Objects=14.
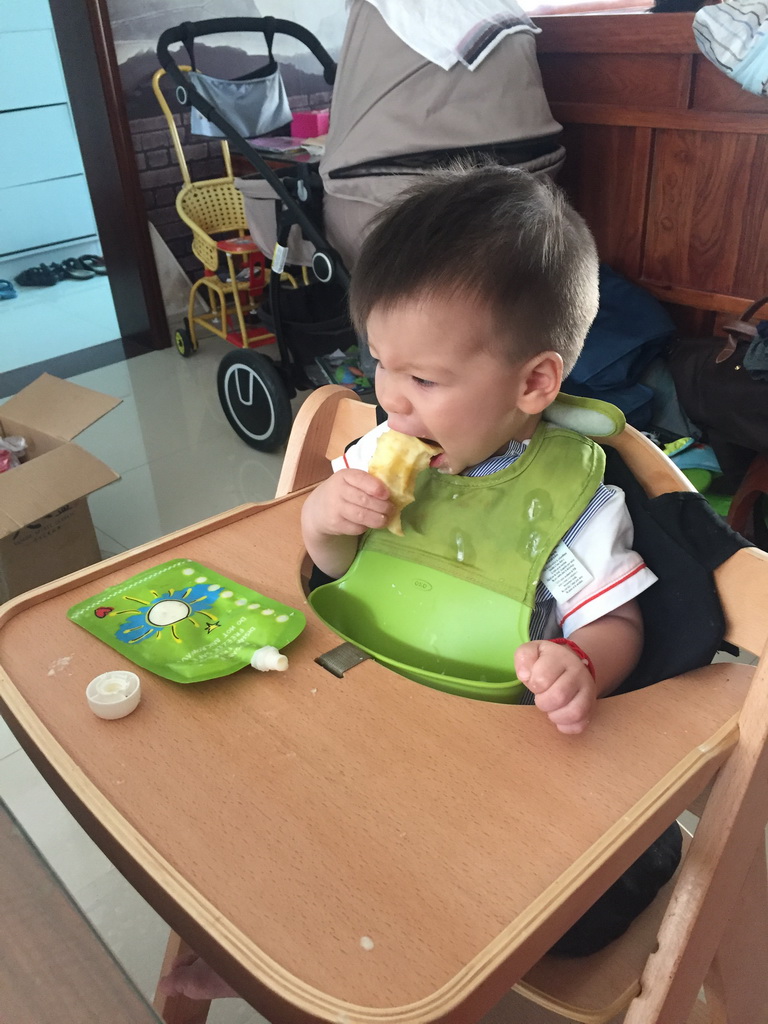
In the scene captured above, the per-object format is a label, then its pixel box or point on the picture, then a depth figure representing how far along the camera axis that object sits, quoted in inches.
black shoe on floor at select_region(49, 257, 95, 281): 184.1
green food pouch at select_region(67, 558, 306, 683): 30.0
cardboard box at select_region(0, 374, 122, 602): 73.2
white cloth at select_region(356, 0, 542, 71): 83.4
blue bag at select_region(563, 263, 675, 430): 86.2
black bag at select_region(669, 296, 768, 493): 75.5
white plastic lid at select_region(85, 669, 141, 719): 27.9
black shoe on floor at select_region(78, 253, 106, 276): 187.3
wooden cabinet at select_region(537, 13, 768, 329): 84.3
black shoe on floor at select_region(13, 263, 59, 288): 180.1
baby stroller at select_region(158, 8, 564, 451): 84.7
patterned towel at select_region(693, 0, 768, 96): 74.4
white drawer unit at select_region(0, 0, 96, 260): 167.6
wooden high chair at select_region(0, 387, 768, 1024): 20.7
